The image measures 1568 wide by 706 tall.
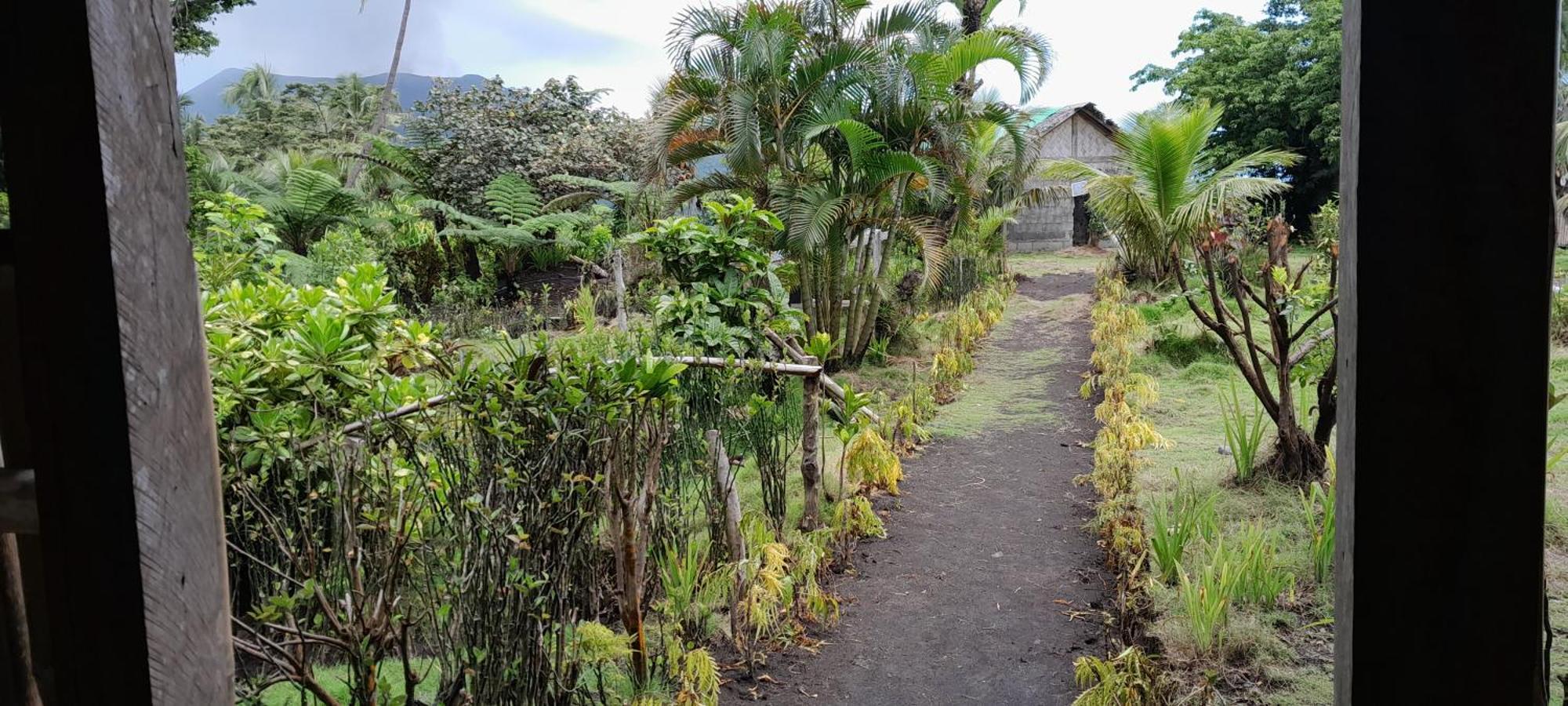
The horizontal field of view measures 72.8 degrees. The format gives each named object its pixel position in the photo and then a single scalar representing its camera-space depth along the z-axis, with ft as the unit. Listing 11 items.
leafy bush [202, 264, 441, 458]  9.85
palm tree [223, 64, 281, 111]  116.47
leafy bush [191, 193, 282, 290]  16.03
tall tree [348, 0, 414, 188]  67.51
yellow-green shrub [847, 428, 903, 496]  19.11
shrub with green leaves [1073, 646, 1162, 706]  10.41
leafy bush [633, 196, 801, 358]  18.39
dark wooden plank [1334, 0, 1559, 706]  3.51
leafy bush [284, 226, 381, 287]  33.73
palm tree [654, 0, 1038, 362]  28.68
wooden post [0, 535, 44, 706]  6.22
